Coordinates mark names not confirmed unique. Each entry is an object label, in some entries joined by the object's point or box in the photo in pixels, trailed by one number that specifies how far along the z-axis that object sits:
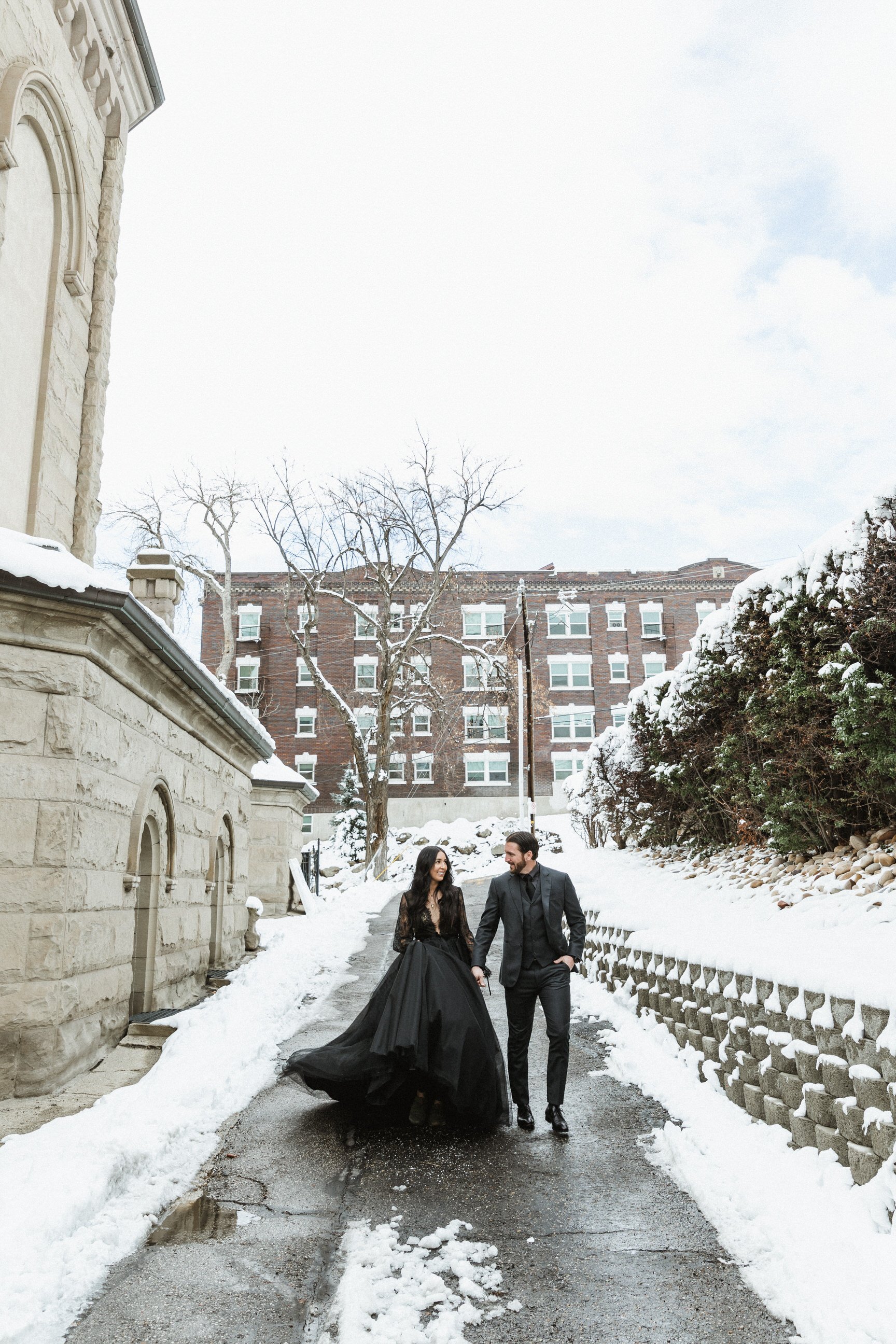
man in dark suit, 6.50
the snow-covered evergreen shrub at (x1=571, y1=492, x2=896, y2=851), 7.03
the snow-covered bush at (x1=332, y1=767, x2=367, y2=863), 39.94
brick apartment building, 46.50
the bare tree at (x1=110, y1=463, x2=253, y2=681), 35.91
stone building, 6.66
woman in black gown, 6.23
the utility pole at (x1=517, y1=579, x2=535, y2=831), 26.16
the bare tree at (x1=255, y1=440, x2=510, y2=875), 32.69
